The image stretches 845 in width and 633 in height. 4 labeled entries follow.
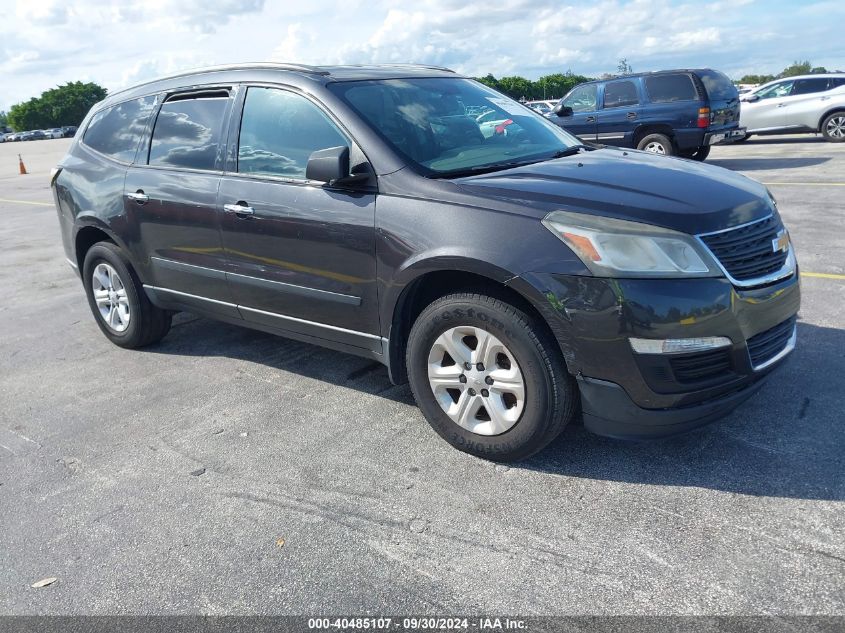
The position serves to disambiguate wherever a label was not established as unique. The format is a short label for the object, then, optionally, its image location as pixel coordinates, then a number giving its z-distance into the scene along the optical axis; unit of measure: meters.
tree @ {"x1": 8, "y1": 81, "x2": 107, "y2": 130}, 104.00
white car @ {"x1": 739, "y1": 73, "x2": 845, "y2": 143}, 17.12
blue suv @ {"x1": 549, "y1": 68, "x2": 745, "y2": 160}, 13.20
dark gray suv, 3.00
